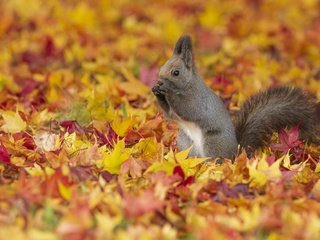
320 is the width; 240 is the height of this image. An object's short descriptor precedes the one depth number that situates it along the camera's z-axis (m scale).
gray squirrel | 8.48
